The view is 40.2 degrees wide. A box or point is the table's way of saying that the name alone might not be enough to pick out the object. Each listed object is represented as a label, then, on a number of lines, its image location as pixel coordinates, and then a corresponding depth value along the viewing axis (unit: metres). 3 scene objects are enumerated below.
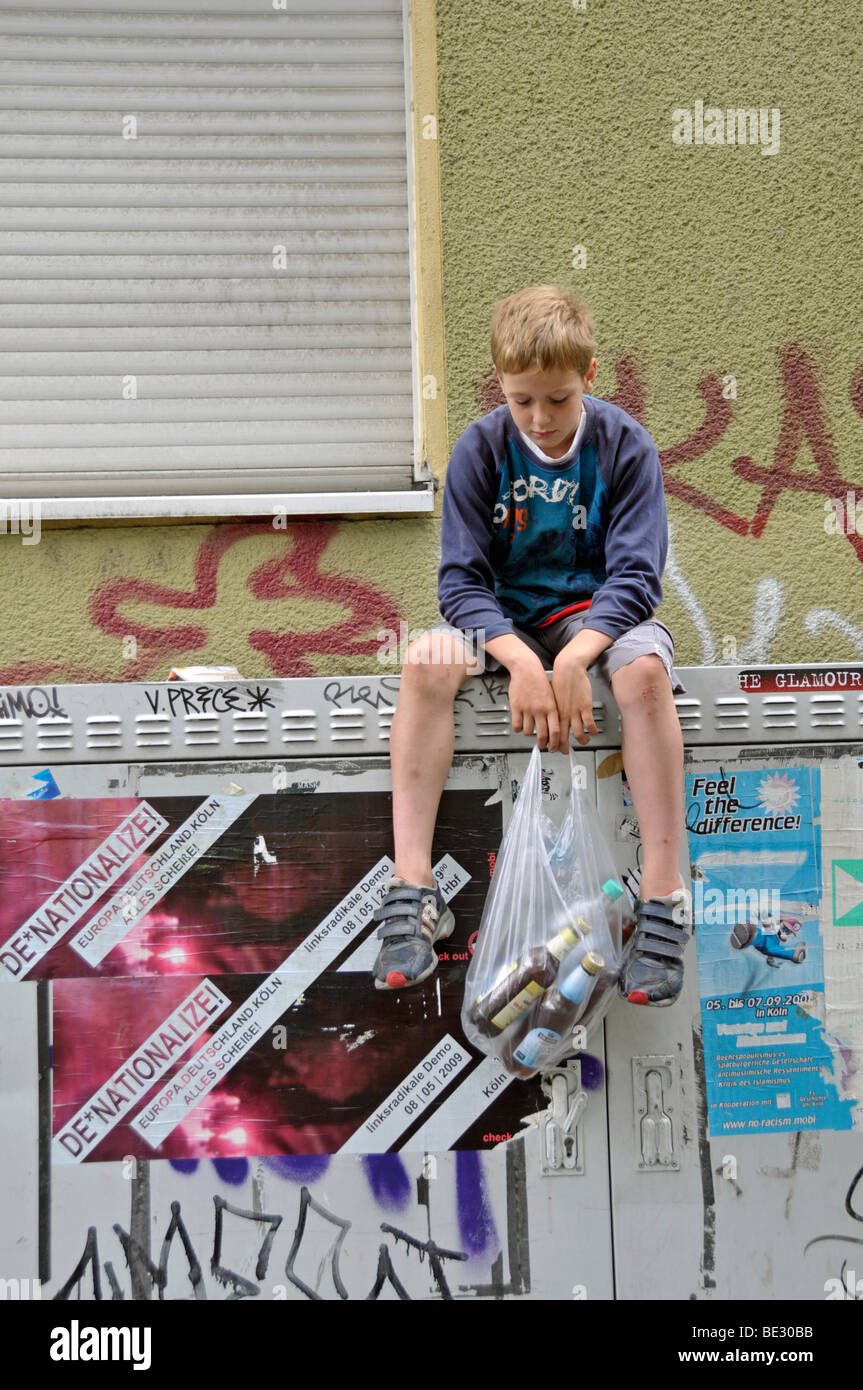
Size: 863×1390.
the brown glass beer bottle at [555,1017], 2.10
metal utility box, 2.18
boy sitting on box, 2.11
